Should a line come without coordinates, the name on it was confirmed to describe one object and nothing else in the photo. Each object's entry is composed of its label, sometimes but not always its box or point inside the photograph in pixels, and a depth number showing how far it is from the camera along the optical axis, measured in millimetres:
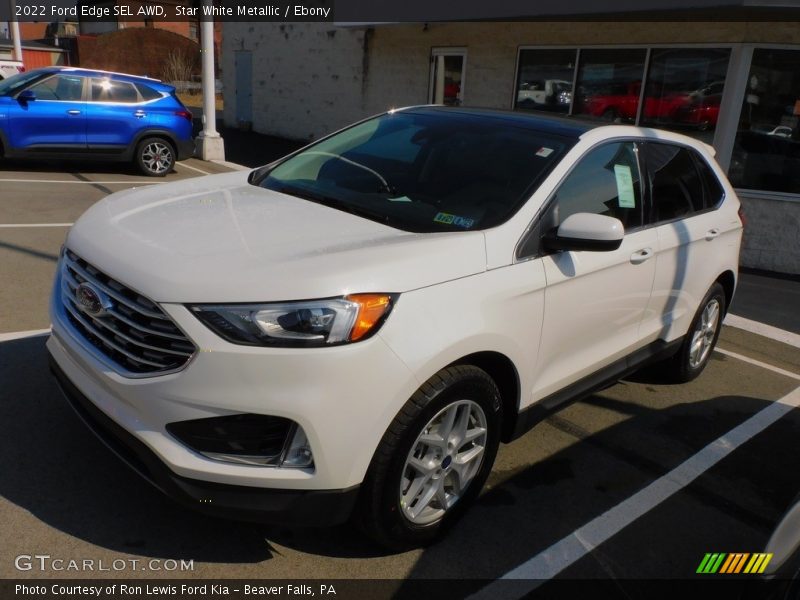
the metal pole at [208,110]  13656
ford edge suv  2283
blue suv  10352
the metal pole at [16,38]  22145
